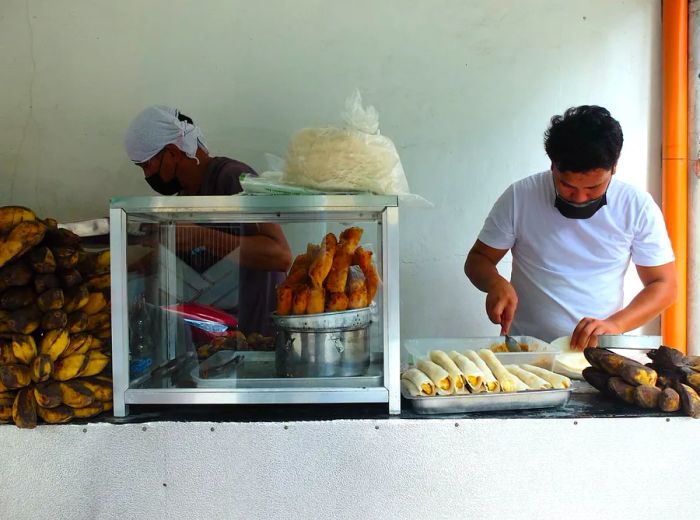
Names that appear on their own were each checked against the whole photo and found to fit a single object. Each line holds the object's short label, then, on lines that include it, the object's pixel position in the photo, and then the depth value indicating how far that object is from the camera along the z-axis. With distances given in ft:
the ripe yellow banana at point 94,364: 4.47
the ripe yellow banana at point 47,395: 4.25
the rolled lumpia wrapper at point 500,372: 4.50
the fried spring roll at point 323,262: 4.66
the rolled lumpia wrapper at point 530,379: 4.59
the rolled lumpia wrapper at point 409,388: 4.51
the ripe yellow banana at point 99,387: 4.48
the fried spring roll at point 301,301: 4.58
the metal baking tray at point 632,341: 4.87
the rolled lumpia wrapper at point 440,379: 4.50
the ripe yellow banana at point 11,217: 4.45
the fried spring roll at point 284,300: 4.66
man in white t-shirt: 7.35
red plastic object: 5.25
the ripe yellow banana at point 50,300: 4.34
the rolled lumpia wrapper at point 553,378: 4.65
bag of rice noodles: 4.52
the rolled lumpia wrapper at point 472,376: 4.50
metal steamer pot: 4.52
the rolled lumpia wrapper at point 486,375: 4.52
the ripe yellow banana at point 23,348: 4.26
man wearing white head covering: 5.21
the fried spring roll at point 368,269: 4.62
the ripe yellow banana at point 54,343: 4.30
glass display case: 4.46
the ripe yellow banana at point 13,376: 4.20
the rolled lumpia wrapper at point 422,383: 4.50
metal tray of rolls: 4.48
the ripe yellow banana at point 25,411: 4.27
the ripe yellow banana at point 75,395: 4.33
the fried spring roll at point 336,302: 4.58
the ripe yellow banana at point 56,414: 4.33
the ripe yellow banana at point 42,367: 4.21
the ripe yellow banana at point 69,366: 4.36
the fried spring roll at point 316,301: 4.56
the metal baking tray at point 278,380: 4.53
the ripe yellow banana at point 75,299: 4.52
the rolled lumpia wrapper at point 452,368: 4.51
